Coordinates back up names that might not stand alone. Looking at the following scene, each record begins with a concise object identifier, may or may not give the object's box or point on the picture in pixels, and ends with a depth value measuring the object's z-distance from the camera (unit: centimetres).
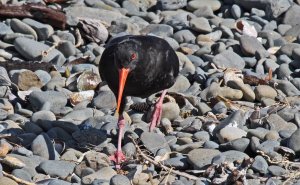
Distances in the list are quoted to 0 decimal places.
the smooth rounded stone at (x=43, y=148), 1120
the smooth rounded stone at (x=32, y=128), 1200
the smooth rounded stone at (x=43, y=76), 1394
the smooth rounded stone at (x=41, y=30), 1552
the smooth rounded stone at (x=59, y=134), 1189
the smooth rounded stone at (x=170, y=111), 1296
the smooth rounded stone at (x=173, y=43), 1563
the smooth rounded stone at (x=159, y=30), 1623
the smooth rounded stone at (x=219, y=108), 1305
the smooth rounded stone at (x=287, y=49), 1558
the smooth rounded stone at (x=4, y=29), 1538
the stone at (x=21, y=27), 1540
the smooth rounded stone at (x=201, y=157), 1090
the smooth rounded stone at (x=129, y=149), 1162
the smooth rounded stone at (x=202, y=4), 1759
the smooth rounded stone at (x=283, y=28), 1677
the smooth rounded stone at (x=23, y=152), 1111
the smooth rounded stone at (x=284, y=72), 1468
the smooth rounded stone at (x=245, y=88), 1359
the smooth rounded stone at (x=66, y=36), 1555
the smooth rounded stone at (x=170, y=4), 1758
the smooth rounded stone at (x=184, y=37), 1606
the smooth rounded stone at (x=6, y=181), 1013
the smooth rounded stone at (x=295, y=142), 1128
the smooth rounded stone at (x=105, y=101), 1320
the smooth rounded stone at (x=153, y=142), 1156
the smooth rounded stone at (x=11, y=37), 1514
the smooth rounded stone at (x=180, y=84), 1394
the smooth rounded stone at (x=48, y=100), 1298
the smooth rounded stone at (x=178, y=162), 1102
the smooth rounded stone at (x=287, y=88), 1392
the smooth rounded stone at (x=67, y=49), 1514
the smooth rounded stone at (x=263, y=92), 1365
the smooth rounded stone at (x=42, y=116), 1232
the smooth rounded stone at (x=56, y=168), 1070
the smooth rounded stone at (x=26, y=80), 1361
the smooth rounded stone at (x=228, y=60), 1496
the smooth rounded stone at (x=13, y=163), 1069
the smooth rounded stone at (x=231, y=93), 1356
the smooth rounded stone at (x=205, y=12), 1723
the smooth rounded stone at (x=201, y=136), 1192
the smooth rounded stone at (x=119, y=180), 1035
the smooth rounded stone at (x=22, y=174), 1044
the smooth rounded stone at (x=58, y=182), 1027
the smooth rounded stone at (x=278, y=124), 1225
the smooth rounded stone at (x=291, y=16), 1708
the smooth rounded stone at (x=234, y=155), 1098
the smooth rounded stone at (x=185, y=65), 1456
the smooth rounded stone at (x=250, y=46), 1548
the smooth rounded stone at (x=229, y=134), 1170
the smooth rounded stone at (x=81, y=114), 1265
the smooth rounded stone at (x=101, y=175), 1054
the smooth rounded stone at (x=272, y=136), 1171
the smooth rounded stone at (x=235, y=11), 1739
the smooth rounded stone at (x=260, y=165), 1080
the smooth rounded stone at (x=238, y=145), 1143
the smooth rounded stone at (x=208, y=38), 1590
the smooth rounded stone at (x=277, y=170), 1077
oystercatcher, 1139
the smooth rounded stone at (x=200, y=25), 1633
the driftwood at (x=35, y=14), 1590
